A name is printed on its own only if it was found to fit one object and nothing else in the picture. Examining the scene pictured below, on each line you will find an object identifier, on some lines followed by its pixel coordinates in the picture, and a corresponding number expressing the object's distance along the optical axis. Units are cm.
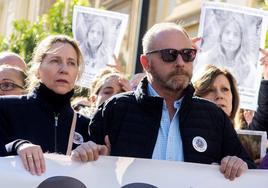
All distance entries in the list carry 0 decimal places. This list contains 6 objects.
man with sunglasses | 391
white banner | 379
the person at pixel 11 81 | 513
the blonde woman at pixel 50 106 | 416
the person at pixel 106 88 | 555
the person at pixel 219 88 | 514
